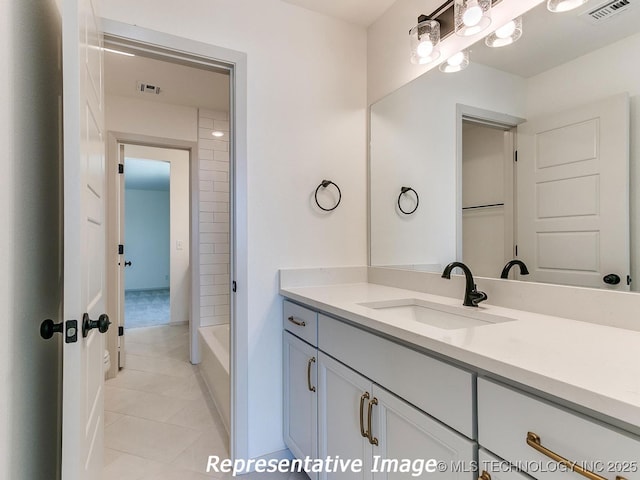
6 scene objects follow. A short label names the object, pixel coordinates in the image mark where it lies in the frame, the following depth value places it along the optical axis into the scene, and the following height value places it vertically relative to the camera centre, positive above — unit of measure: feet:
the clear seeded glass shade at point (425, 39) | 5.18 +3.17
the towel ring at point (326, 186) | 6.30 +1.01
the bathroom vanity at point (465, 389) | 1.92 -1.15
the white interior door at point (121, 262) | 9.48 -0.62
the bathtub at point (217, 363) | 7.15 -2.95
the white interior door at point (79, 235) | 2.70 +0.05
